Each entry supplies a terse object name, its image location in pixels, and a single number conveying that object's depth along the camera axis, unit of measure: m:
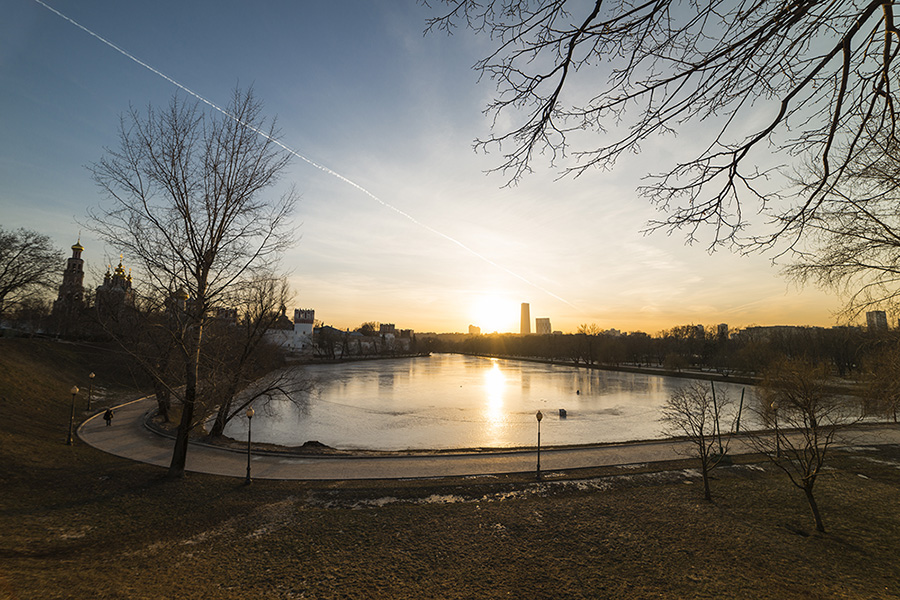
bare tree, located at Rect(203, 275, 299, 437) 15.80
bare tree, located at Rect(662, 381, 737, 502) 12.27
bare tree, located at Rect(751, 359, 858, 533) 9.90
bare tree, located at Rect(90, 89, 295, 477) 11.35
